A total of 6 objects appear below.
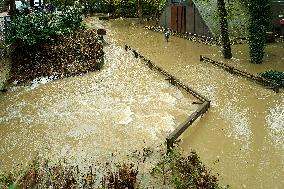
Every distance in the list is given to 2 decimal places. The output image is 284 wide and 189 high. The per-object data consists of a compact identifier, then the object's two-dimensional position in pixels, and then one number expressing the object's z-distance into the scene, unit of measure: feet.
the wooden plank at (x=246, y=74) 66.63
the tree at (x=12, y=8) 91.27
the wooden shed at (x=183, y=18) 109.81
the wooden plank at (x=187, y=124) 45.64
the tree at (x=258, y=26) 79.41
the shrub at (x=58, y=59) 80.59
